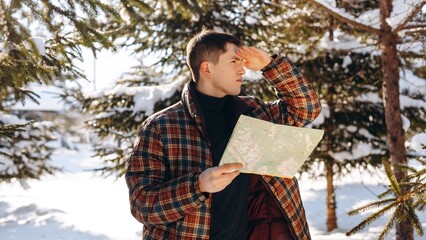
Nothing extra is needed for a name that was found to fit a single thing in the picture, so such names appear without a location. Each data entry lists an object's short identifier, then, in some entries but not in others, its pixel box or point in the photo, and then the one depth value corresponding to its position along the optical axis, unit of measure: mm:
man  2047
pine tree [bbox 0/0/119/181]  3139
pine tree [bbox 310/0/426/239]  5836
